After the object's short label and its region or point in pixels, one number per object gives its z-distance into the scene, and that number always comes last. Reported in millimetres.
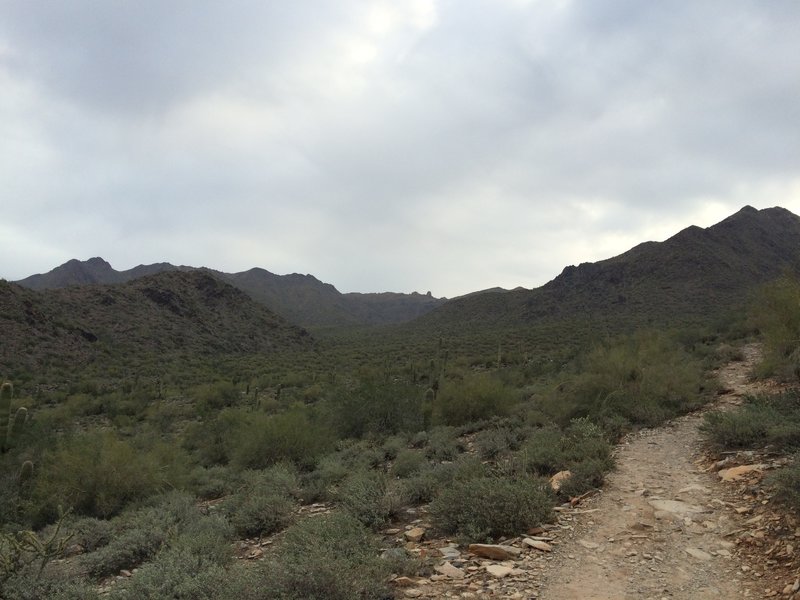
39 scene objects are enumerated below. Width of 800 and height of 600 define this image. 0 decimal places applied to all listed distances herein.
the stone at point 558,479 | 7495
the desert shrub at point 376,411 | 14898
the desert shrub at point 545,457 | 8328
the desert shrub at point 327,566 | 4547
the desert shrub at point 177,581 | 4773
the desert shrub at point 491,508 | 6129
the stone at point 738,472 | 7091
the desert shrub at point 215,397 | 24755
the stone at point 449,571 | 5238
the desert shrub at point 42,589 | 5074
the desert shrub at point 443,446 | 10641
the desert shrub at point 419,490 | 7941
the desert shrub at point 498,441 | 10164
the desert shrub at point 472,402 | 14742
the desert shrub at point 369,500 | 7086
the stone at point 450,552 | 5744
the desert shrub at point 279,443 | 12219
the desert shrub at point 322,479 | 8883
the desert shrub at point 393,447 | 11742
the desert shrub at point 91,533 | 7825
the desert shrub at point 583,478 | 7281
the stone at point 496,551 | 5574
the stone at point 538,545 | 5672
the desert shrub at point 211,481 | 10805
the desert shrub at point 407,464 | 9766
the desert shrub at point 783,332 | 12148
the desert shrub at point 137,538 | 6629
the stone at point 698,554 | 5346
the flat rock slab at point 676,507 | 6395
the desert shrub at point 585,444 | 8289
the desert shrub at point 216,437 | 14970
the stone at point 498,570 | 5172
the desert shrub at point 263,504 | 7566
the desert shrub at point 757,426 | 7695
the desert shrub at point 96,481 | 10000
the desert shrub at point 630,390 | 11391
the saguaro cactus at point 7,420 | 11070
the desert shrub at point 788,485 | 5543
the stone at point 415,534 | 6406
